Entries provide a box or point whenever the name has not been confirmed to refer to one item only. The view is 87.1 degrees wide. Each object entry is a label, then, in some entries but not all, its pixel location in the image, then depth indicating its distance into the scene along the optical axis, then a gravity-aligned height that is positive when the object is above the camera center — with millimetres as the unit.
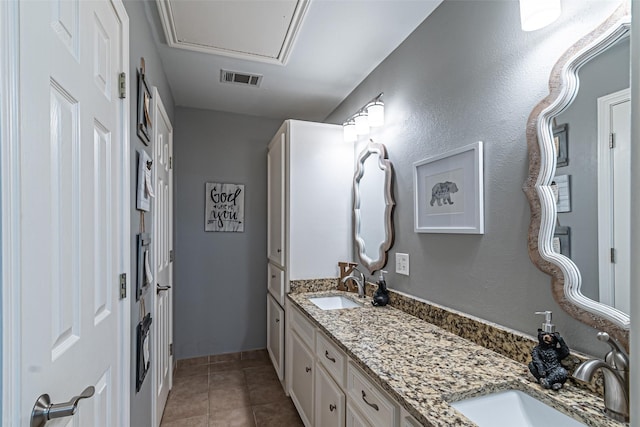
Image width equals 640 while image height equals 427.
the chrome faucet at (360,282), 2348 -482
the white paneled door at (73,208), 647 +18
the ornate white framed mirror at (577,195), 990 +56
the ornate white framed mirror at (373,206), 2160 +52
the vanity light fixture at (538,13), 1101 +668
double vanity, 951 -548
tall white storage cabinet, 2557 +78
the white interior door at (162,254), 2064 -274
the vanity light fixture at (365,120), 2215 +648
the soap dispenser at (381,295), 2051 -501
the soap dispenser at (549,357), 1012 -452
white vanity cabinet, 1172 -778
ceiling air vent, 2480 +1039
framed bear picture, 1476 +104
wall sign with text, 3252 +74
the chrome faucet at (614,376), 848 -419
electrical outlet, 1977 -300
